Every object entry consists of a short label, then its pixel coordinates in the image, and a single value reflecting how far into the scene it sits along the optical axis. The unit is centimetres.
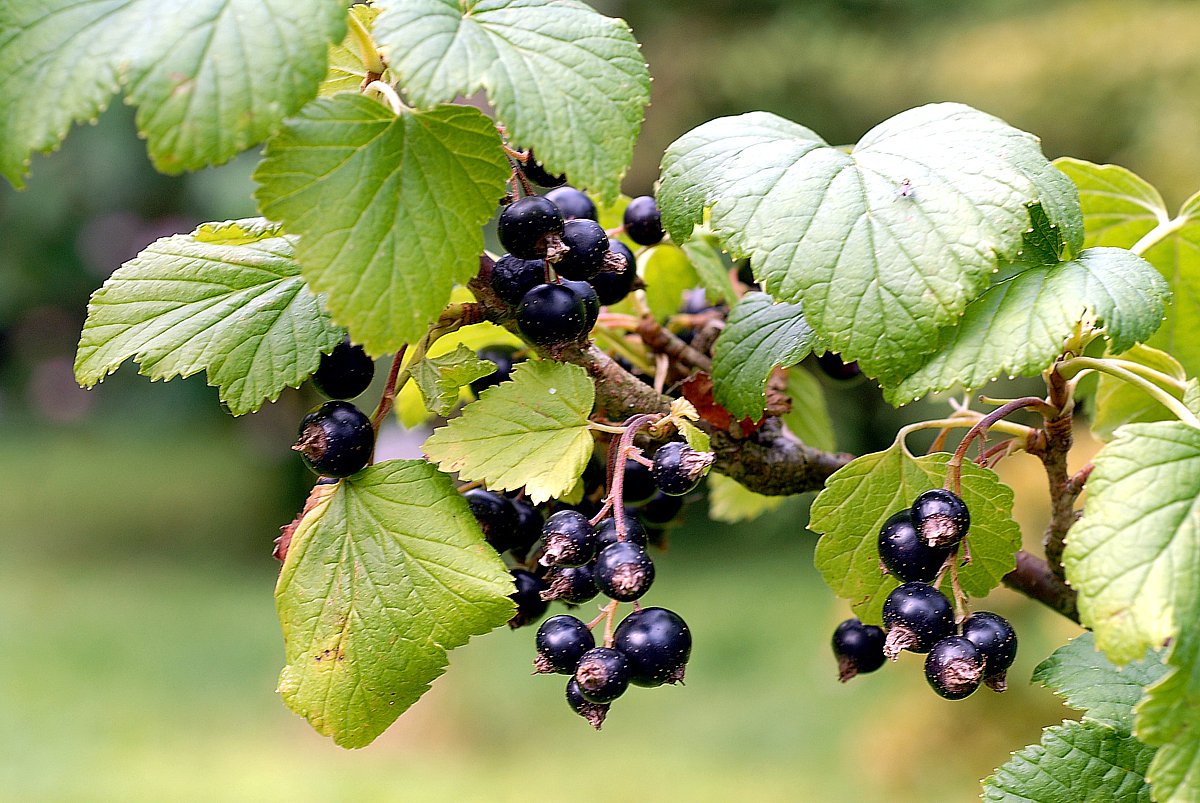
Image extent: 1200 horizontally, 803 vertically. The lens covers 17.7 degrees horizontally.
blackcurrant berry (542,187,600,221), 67
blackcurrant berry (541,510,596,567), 62
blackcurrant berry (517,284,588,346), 63
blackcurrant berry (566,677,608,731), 63
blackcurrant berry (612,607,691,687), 63
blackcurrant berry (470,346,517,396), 68
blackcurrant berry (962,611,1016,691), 62
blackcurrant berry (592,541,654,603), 62
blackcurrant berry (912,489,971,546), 62
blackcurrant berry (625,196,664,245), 70
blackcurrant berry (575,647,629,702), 62
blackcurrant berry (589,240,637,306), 67
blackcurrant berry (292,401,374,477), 64
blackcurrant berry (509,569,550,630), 66
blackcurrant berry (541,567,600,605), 63
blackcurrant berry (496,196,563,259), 63
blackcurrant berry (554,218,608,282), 63
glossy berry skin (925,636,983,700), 61
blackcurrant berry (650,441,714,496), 62
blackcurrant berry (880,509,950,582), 62
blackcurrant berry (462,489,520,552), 66
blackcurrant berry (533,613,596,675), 63
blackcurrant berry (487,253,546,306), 64
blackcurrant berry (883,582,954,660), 62
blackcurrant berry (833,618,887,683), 67
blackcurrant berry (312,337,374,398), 64
